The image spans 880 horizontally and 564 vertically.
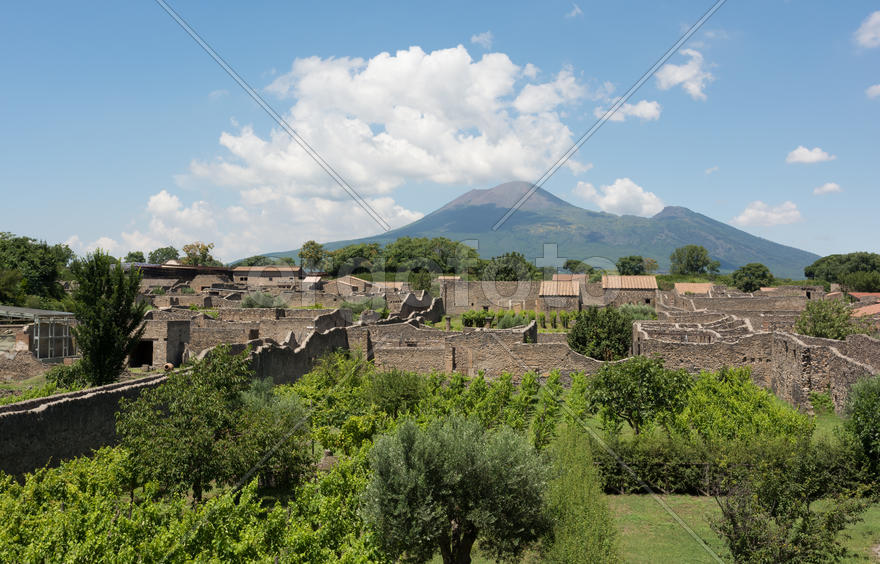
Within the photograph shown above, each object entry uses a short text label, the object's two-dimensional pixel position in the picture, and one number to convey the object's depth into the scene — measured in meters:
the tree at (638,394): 19.75
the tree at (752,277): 121.57
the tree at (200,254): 140.25
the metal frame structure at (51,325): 31.36
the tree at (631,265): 159.04
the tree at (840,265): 130.06
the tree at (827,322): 29.59
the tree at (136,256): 154.77
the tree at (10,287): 58.06
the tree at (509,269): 85.30
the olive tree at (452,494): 11.08
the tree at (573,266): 137.75
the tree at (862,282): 95.56
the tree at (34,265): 69.38
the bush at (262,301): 49.69
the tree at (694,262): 172.62
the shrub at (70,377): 22.62
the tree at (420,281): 80.94
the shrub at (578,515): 11.40
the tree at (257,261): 138.23
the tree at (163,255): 173.95
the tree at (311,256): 131.25
